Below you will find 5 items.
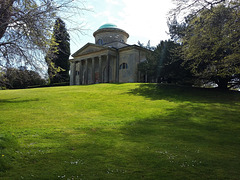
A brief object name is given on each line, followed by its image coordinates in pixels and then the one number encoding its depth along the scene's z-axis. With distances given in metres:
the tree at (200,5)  9.84
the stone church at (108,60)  40.66
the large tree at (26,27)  8.36
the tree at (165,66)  26.47
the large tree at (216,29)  10.24
